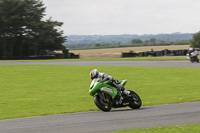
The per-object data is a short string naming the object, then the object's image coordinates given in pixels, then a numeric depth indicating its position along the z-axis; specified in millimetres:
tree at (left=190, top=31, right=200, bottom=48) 165750
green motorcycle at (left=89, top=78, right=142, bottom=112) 19469
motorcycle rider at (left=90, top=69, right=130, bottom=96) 19516
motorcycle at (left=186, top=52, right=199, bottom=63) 70531
